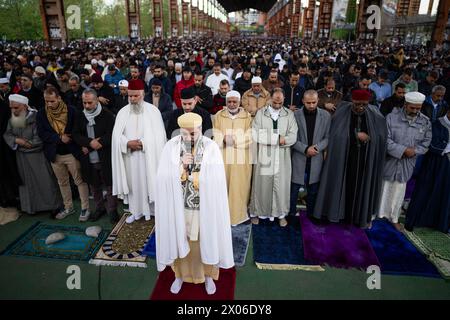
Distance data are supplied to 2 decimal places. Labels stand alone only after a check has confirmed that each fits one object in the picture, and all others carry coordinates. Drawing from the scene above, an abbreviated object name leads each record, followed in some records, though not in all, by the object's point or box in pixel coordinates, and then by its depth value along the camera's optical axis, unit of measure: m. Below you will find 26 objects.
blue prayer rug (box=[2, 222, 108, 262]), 3.85
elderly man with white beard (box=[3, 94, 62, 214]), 4.30
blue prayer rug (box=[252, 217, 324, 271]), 3.66
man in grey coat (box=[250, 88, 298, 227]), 4.14
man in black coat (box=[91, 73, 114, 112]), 6.04
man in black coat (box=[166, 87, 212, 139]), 3.64
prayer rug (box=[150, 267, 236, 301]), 3.19
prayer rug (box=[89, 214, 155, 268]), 3.71
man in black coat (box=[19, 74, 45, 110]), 5.98
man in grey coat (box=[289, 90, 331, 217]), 4.14
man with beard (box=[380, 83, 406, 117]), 5.54
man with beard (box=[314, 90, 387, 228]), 3.98
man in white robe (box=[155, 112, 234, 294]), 2.74
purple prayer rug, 3.73
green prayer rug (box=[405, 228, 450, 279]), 3.67
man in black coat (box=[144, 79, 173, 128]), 5.56
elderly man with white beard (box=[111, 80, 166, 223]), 4.07
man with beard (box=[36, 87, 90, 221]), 4.16
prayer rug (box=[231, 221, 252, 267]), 3.77
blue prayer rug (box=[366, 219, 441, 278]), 3.57
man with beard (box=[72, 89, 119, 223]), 4.13
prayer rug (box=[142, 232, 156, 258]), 3.84
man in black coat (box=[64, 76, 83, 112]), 5.82
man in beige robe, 4.19
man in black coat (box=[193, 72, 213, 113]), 5.98
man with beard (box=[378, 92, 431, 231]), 3.95
